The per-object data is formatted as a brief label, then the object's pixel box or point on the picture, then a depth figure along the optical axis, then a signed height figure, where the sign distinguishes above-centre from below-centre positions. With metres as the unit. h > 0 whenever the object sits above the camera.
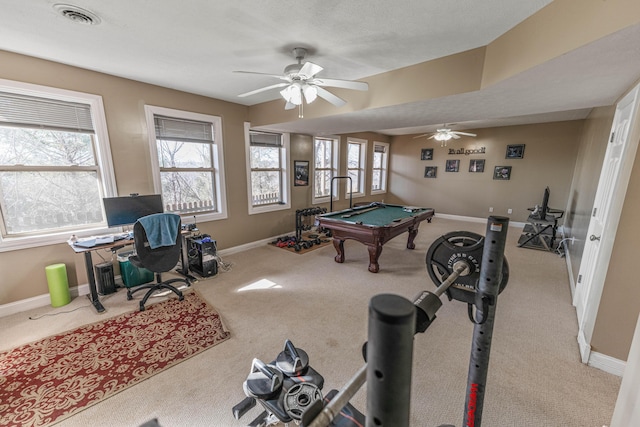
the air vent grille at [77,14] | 1.76 +1.04
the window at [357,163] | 7.17 +0.06
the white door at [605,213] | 1.91 -0.37
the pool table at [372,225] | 3.68 -0.89
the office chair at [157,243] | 2.64 -0.84
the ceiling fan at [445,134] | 5.66 +0.73
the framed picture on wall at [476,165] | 6.82 +0.05
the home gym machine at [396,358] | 0.42 -0.43
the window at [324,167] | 6.28 -0.05
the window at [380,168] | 8.03 -0.08
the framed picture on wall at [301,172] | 5.54 -0.16
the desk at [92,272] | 2.77 -1.20
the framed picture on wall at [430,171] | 7.66 -0.15
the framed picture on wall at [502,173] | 6.46 -0.15
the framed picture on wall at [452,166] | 7.22 +0.01
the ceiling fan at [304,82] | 2.20 +0.73
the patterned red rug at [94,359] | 1.74 -1.60
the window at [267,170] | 4.78 -0.12
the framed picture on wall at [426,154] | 7.70 +0.36
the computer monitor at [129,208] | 2.99 -0.54
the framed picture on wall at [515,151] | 6.24 +0.39
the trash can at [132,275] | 3.26 -1.44
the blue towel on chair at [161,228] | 2.66 -0.69
